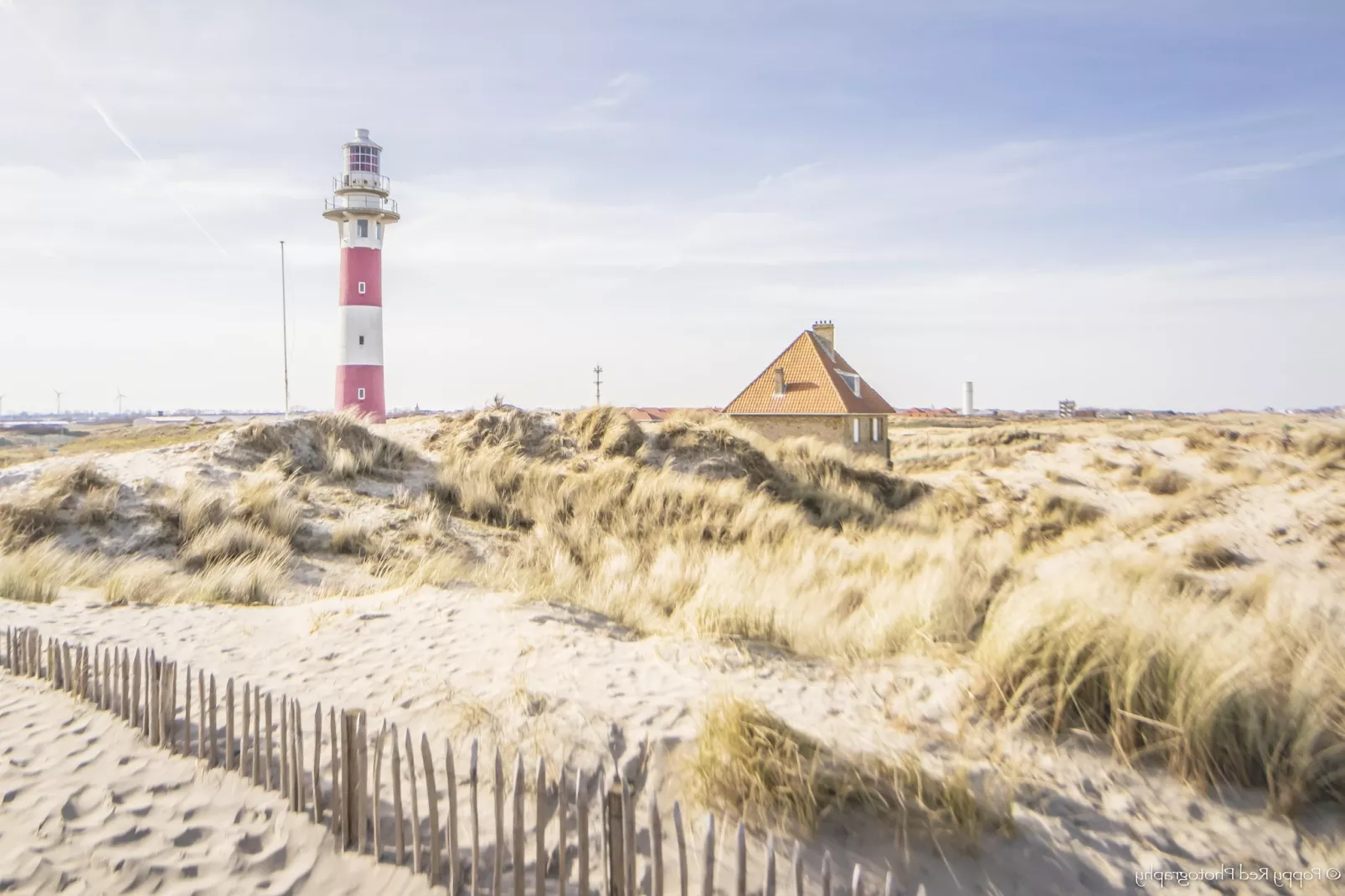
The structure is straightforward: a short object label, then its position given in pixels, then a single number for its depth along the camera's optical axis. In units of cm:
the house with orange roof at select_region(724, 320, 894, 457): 2714
